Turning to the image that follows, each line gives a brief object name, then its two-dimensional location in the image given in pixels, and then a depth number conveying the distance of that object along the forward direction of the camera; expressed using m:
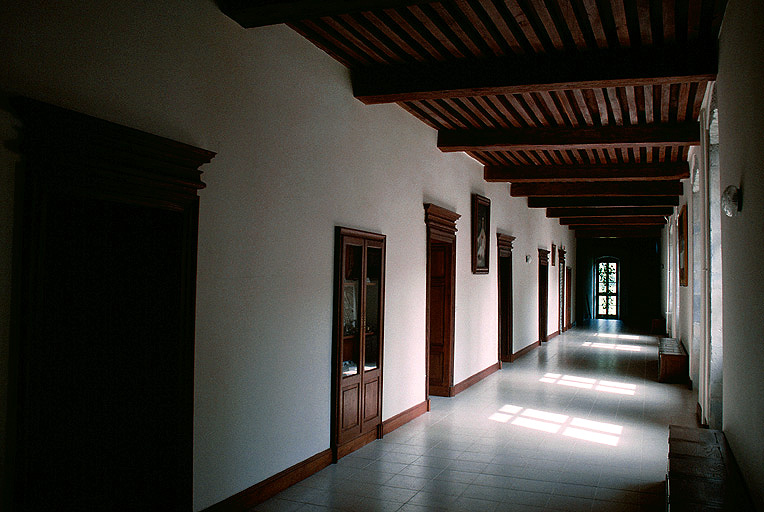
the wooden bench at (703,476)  3.05
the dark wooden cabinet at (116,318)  3.12
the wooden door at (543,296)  16.41
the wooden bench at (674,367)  10.48
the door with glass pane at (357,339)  5.64
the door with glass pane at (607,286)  27.73
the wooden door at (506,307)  12.60
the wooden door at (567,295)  21.52
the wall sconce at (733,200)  3.79
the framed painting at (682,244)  10.36
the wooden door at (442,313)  8.91
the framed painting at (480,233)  9.96
